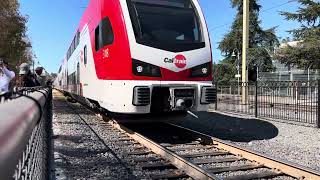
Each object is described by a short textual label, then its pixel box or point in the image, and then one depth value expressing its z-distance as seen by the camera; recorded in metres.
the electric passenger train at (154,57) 5.76
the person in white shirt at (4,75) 5.28
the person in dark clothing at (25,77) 5.17
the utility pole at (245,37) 14.36
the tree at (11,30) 15.18
